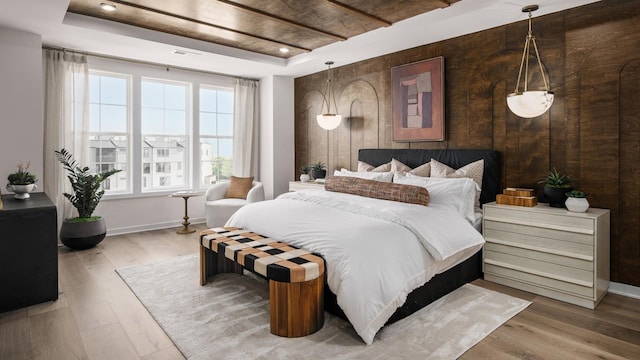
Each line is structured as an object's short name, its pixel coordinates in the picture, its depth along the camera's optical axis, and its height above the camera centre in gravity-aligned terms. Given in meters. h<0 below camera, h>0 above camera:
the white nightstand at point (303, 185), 5.18 -0.14
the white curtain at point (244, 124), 6.20 +0.88
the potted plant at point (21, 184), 3.12 -0.07
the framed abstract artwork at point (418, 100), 4.17 +0.90
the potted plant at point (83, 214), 4.27 -0.46
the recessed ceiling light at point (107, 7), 3.40 +1.60
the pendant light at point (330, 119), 5.12 +0.80
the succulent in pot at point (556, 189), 3.05 -0.11
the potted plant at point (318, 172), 5.55 +0.06
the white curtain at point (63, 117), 4.49 +0.76
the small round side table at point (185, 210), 5.23 -0.51
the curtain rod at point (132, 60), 4.53 +1.64
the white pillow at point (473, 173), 3.65 +0.03
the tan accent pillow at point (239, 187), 5.60 -0.17
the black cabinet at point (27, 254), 2.65 -0.58
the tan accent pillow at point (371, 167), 4.46 +0.11
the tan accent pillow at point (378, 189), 3.24 -0.13
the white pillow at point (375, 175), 3.97 +0.01
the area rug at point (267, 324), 2.16 -1.01
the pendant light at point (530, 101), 3.08 +0.63
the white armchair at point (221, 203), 5.21 -0.39
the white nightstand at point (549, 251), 2.77 -0.61
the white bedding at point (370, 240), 2.27 -0.47
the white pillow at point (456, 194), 3.28 -0.17
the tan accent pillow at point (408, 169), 4.03 +0.08
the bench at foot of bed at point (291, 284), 2.27 -0.68
